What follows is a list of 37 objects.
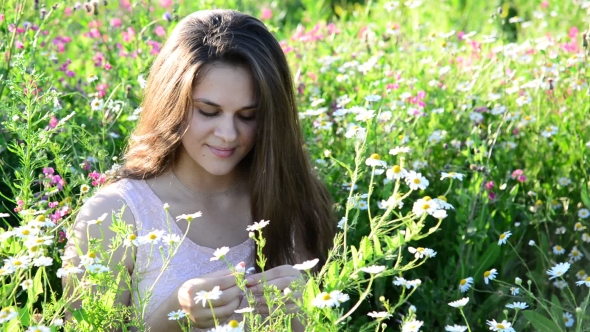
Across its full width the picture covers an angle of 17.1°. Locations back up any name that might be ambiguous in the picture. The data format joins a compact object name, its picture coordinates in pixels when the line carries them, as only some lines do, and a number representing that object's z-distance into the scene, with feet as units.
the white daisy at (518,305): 10.18
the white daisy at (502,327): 9.94
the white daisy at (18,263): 9.22
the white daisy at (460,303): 9.67
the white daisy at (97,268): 9.30
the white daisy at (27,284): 9.31
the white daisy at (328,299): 9.07
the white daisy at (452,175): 10.71
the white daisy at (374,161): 9.44
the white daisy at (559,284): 11.19
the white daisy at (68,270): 9.25
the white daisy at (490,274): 10.38
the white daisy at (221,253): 9.33
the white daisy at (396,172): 9.50
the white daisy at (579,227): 11.63
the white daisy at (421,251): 9.62
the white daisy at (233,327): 9.08
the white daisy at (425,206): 9.27
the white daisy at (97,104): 11.08
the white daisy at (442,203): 9.57
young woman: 10.39
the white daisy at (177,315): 9.51
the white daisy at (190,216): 9.53
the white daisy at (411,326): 9.32
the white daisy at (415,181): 9.58
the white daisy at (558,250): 11.55
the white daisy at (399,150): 9.64
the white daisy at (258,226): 9.47
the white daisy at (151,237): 9.51
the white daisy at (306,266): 9.28
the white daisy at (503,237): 10.80
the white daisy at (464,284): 10.63
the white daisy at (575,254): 11.61
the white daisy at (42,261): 9.17
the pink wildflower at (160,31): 13.06
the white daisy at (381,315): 9.15
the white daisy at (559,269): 10.15
